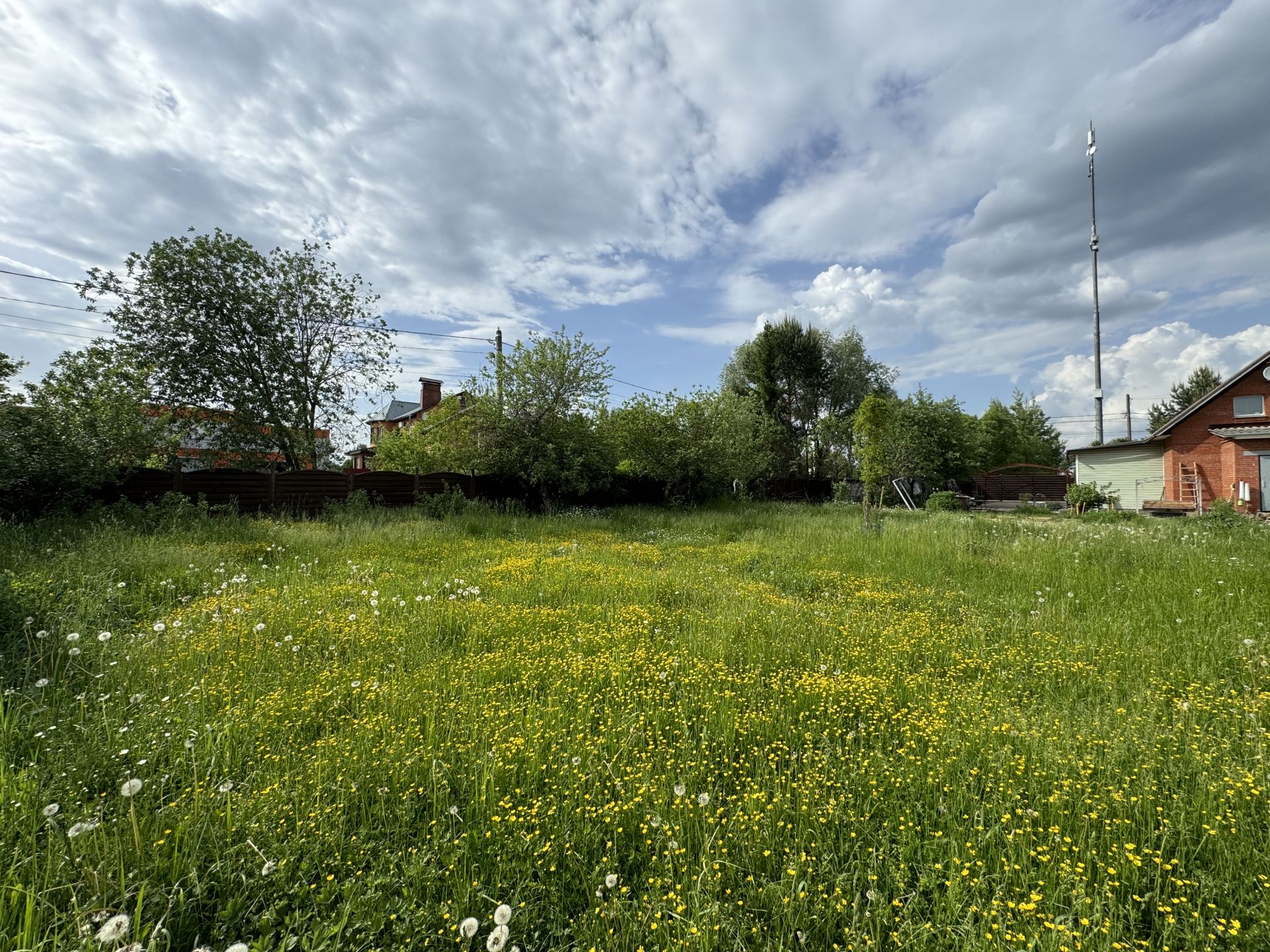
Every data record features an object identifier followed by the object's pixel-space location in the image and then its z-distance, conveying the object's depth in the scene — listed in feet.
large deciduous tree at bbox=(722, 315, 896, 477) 95.30
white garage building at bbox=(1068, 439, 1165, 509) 68.74
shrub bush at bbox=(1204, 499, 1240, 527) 35.88
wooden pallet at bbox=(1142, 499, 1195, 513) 60.44
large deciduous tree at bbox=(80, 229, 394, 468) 45.47
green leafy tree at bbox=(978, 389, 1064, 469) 126.52
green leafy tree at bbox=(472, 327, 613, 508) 51.39
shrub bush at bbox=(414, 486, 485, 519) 45.27
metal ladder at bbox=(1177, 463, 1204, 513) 63.00
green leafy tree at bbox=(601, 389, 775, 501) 61.05
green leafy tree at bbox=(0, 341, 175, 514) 28.14
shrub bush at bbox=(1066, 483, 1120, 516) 64.59
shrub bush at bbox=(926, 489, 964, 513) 70.95
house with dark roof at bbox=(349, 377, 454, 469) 118.93
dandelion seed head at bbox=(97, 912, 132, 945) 4.19
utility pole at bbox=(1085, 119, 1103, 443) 71.51
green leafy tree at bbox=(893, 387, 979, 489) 86.94
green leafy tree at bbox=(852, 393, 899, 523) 42.57
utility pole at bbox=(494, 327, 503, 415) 51.26
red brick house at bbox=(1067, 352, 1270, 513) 58.75
